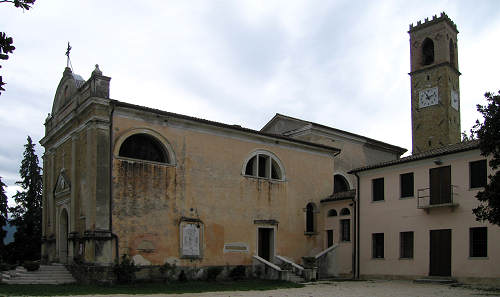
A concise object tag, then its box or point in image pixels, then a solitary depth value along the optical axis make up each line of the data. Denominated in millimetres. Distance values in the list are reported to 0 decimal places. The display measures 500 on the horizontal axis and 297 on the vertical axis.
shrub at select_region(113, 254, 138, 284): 22281
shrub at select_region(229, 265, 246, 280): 26234
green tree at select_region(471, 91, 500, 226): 16047
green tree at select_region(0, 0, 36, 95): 5625
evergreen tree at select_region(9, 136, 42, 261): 38281
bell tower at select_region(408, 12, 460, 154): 47750
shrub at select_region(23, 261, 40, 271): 22656
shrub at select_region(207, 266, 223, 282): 25375
